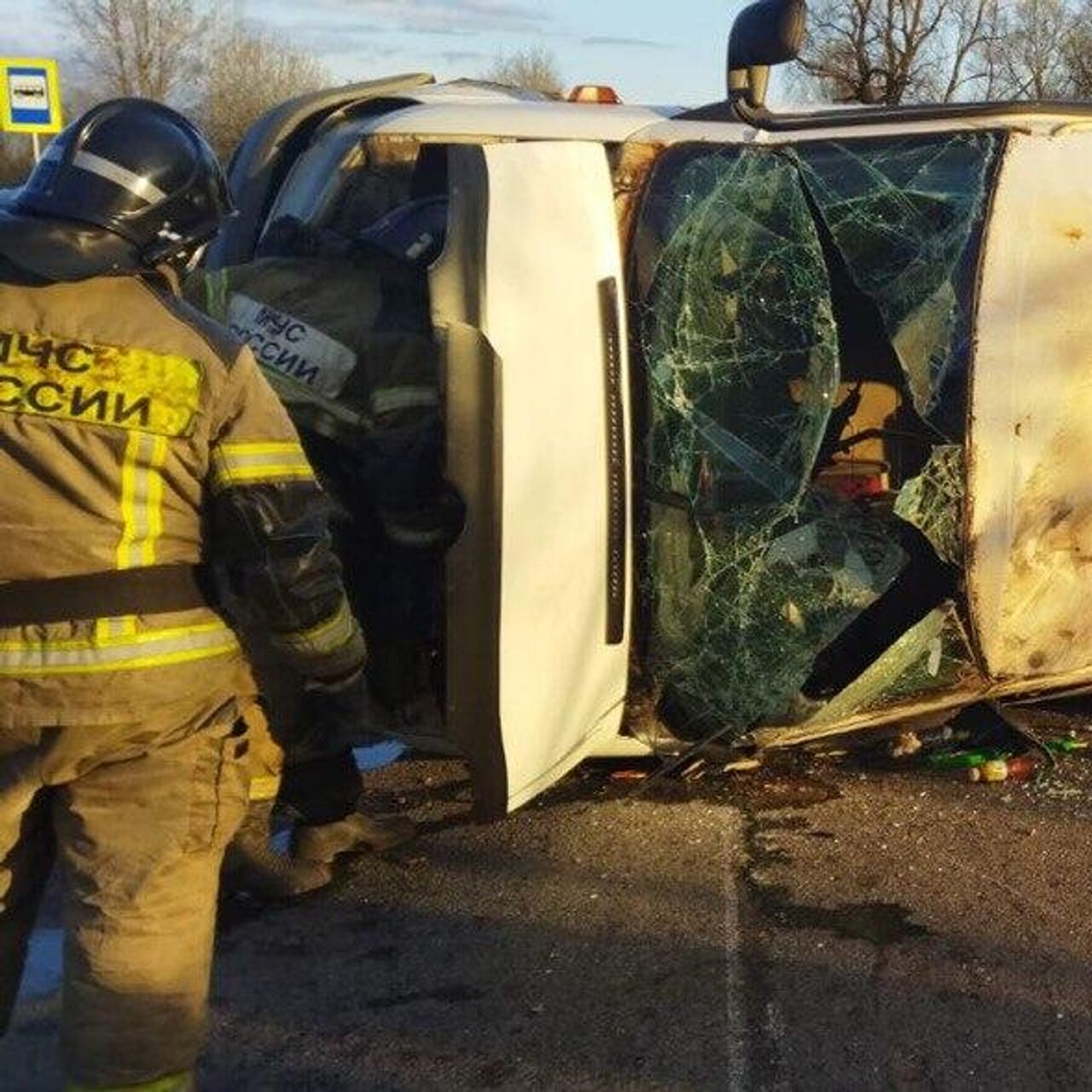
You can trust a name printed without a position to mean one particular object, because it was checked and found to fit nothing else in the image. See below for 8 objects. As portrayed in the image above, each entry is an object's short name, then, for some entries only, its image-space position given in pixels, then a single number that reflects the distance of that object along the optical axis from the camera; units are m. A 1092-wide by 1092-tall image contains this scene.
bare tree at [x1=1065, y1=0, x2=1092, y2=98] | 36.81
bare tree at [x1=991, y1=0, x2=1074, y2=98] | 38.09
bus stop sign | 12.71
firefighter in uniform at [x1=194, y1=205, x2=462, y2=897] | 3.52
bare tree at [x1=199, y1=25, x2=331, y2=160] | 36.88
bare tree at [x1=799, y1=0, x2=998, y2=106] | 36.06
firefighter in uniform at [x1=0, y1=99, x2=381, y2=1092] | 2.48
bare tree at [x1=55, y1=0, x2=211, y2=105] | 36.00
